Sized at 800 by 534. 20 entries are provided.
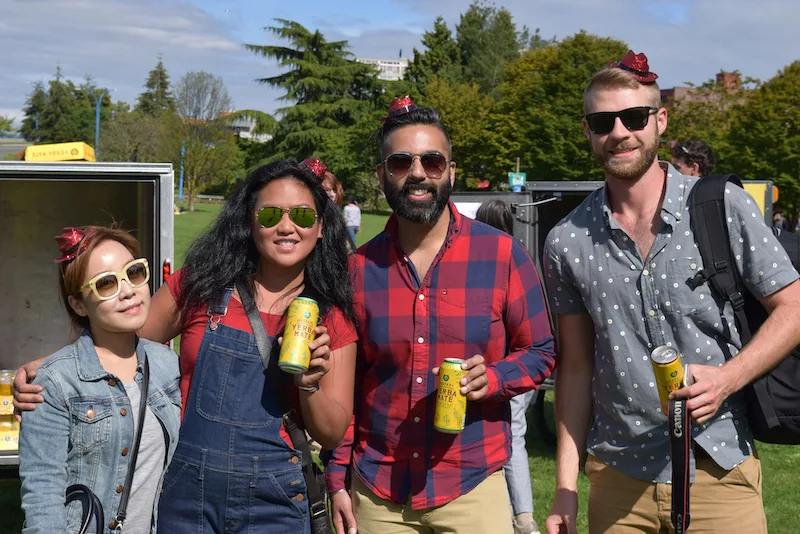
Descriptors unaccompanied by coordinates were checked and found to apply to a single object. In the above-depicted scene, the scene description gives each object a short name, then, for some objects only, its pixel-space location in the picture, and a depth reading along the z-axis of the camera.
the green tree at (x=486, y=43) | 68.88
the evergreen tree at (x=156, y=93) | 98.62
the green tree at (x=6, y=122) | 92.51
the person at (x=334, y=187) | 5.40
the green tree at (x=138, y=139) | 49.00
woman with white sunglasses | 2.46
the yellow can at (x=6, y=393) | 5.54
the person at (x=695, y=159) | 6.98
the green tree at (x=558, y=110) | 42.16
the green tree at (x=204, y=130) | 57.34
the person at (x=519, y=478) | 4.85
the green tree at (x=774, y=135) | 28.77
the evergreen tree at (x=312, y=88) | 60.19
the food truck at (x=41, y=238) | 6.55
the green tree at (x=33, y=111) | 77.91
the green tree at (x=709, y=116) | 31.12
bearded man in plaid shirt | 2.90
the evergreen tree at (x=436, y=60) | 68.69
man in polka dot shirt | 2.62
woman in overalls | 2.74
